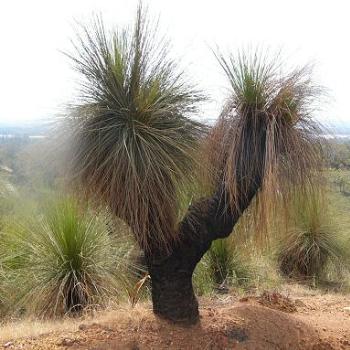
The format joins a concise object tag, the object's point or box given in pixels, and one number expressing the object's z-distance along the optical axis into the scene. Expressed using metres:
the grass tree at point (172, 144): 3.40
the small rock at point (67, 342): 3.71
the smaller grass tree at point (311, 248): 9.71
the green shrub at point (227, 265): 8.26
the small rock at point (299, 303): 5.47
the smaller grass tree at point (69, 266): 6.04
